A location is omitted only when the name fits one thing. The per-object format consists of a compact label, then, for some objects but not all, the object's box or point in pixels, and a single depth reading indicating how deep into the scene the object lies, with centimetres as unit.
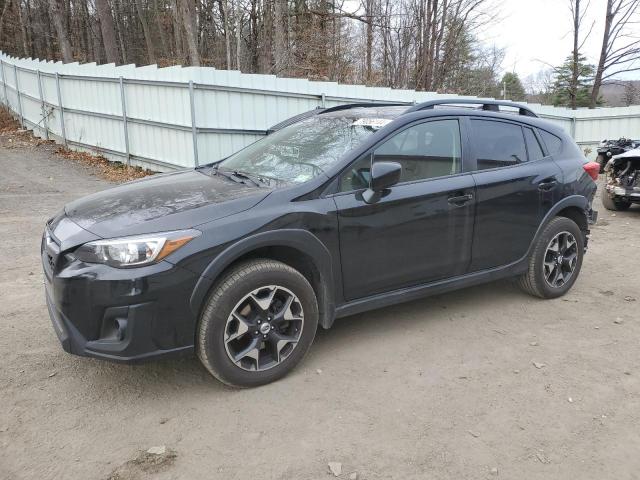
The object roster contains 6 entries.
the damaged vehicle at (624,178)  862
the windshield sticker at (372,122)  390
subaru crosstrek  295
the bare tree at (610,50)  2006
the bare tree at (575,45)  2080
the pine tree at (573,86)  2247
